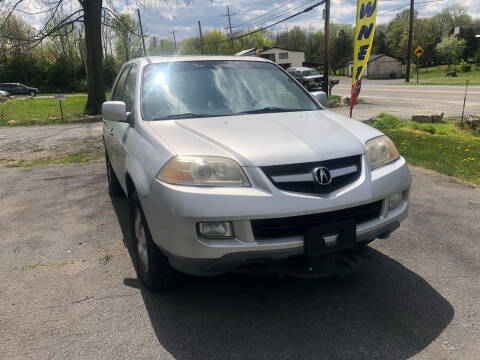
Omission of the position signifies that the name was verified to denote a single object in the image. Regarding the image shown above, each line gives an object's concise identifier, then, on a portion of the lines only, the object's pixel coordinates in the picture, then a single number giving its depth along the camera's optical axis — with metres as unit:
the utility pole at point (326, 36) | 22.02
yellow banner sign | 8.00
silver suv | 2.41
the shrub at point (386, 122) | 11.45
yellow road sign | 31.89
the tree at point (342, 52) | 77.00
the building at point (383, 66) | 60.22
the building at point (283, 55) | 78.68
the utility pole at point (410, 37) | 36.94
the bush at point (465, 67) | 48.38
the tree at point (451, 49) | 57.00
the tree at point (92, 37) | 16.41
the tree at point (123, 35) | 17.89
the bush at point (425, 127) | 10.94
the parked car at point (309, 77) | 28.86
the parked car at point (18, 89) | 42.28
